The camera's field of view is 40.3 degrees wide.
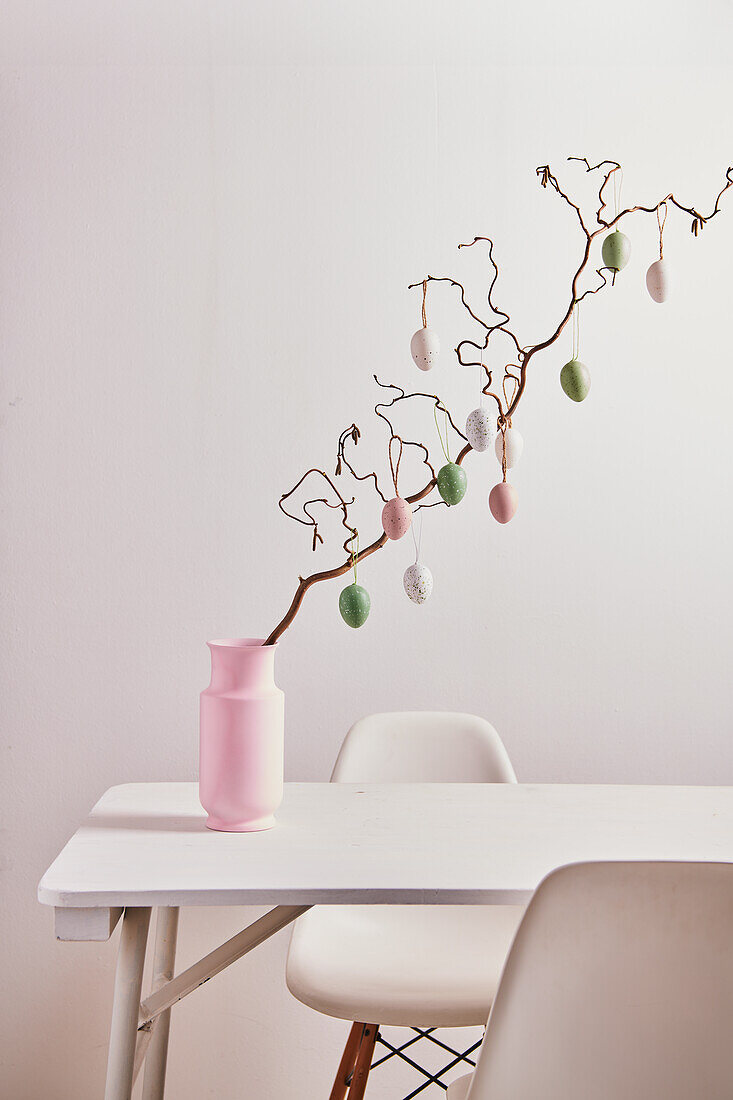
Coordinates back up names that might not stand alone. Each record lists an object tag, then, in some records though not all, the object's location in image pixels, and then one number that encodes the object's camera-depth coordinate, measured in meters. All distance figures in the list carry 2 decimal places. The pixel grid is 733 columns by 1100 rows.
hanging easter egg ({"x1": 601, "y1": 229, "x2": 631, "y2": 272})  1.46
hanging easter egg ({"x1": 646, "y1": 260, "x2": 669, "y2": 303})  1.55
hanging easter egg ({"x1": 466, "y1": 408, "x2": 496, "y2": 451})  1.43
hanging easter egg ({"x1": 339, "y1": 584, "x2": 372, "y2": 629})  1.39
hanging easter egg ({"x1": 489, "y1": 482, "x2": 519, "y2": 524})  1.47
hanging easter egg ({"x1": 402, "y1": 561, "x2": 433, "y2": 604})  1.47
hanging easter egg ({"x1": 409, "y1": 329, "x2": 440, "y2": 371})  1.55
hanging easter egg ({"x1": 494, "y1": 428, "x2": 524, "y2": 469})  1.46
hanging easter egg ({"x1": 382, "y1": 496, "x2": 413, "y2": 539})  1.42
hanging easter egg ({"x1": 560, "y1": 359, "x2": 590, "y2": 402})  1.46
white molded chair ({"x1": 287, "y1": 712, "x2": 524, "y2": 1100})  1.35
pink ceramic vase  1.27
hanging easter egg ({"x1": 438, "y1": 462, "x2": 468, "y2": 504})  1.40
